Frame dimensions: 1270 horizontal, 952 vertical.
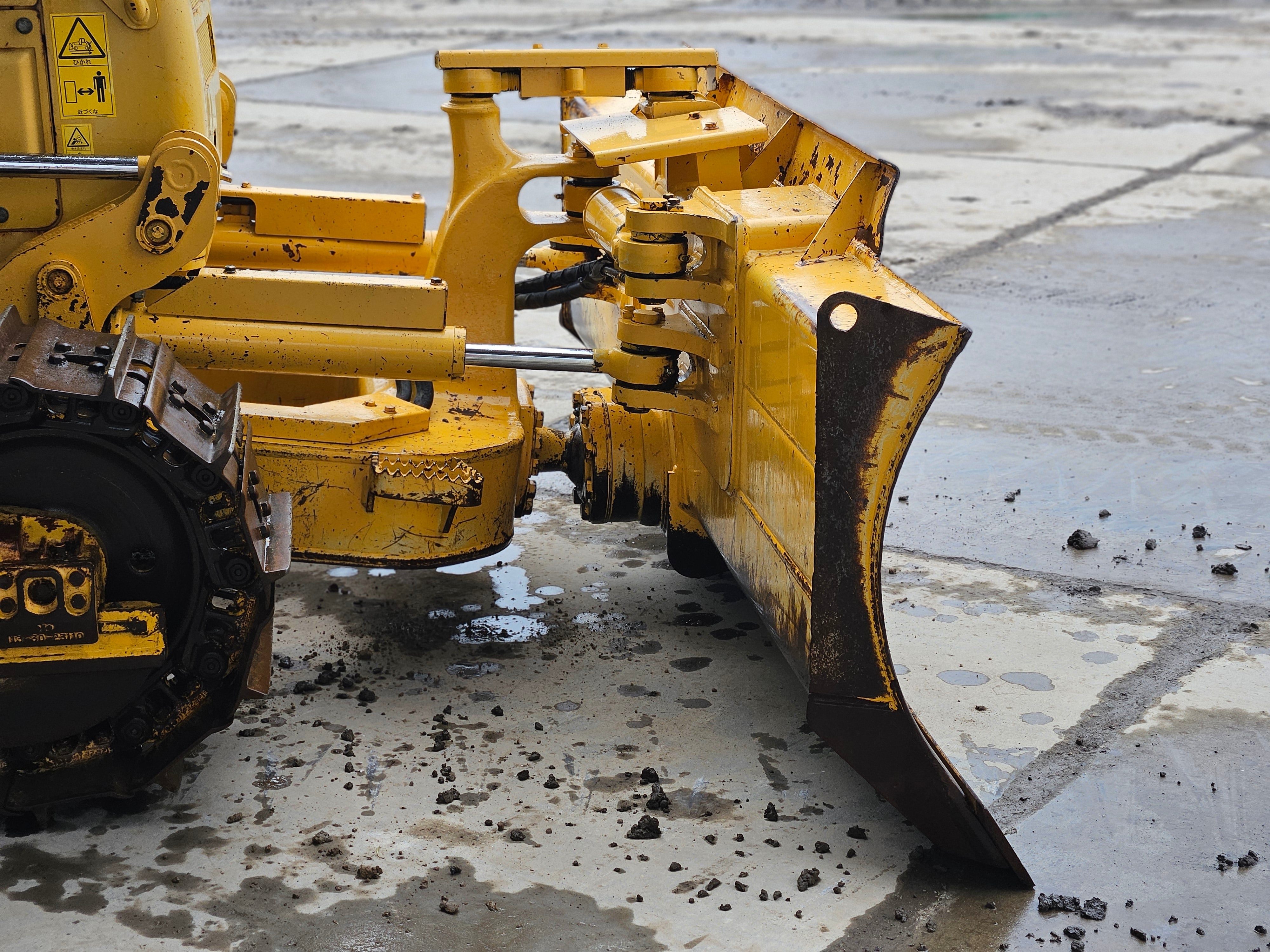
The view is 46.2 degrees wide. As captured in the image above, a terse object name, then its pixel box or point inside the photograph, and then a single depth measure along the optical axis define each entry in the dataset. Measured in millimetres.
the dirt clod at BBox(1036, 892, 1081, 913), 2400
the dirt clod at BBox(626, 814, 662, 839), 2584
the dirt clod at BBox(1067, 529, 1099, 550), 3855
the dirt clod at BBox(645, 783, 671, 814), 2668
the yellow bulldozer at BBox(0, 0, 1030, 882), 2465
